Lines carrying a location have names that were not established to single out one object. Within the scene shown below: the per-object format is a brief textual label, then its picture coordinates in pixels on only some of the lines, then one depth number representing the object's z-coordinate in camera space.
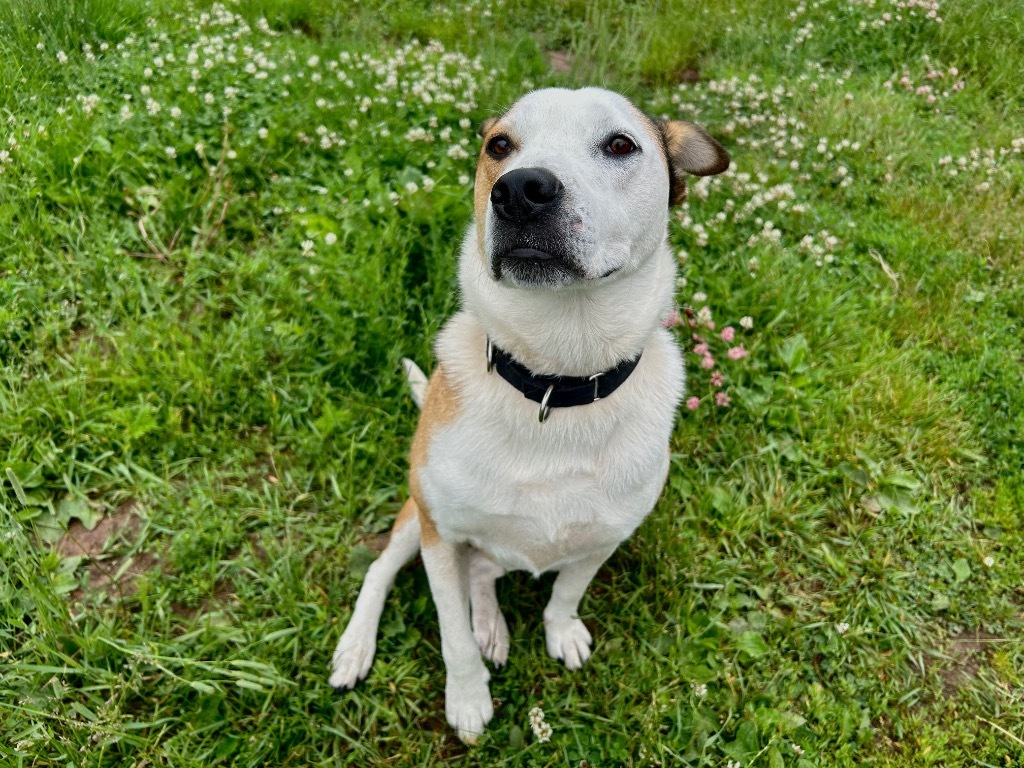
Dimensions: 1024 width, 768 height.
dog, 0.51
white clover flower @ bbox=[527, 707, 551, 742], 0.66
